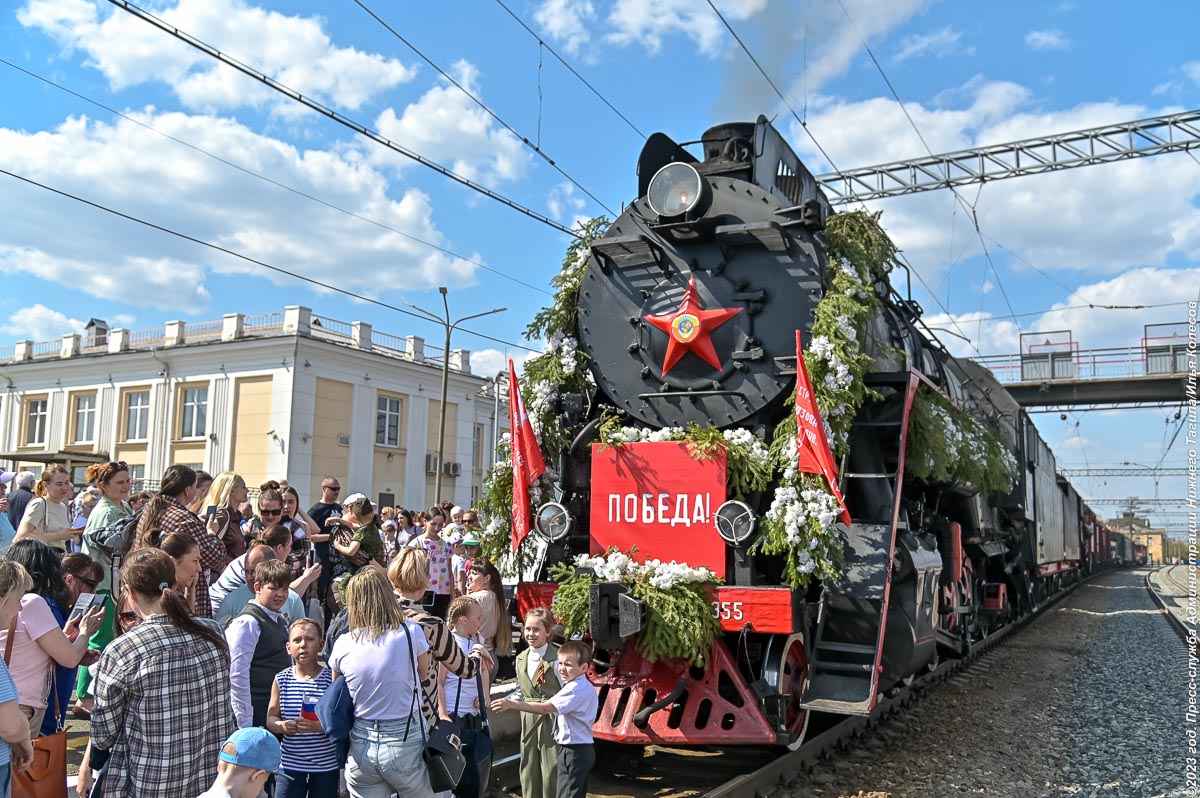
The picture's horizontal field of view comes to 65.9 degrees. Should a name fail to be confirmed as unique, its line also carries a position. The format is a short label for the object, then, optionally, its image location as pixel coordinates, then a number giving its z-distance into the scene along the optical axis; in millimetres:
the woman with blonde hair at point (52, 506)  6602
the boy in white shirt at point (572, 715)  4574
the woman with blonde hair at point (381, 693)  3578
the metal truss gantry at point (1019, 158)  16344
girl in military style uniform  4859
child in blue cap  2602
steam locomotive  5520
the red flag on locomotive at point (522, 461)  6402
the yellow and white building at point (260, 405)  27203
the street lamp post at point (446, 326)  20706
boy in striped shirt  3797
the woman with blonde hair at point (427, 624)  3887
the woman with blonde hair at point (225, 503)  5672
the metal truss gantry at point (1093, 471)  48388
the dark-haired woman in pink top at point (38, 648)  3602
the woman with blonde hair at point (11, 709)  2973
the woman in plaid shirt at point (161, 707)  3141
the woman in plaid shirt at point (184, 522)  4586
